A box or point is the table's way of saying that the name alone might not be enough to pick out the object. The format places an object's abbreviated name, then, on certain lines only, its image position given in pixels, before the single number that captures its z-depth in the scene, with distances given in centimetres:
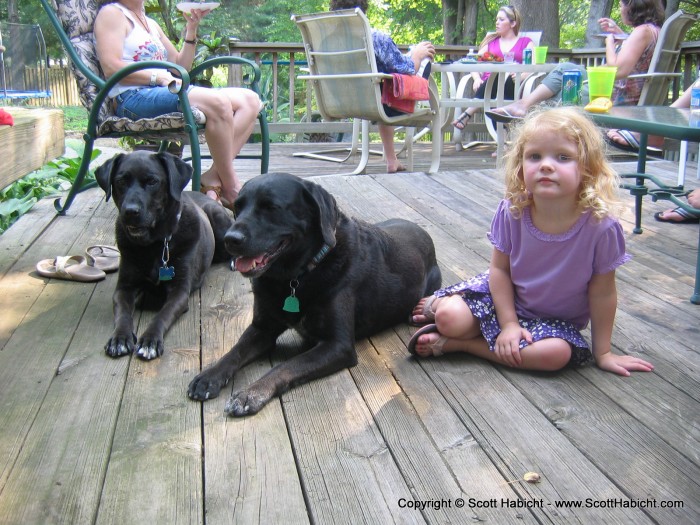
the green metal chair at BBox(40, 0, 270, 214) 433
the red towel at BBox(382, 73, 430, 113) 640
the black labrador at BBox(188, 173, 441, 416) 250
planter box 437
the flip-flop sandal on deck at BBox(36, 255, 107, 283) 369
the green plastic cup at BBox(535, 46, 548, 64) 766
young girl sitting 247
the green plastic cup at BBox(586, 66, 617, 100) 384
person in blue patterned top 661
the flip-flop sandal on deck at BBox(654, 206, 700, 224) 481
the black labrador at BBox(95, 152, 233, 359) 324
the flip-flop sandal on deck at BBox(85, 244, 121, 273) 386
